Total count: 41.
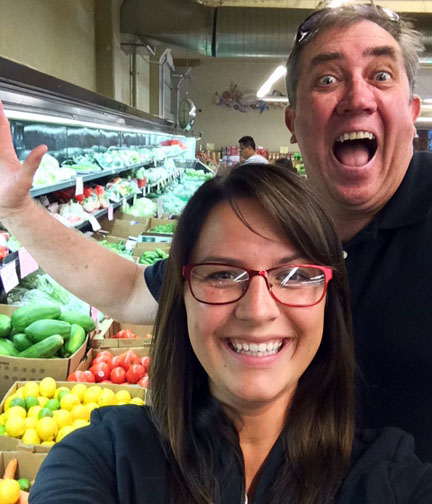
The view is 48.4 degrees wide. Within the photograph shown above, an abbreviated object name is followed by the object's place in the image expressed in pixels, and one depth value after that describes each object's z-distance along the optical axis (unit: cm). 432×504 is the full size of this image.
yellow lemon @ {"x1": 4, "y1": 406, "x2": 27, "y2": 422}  197
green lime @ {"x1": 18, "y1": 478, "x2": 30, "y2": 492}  174
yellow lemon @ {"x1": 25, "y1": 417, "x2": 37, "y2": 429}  195
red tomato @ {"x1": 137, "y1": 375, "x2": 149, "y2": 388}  236
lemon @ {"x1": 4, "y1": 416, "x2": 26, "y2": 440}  191
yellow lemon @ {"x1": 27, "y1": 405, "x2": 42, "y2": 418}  199
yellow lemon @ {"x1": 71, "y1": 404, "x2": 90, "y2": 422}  202
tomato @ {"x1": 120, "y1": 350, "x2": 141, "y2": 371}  250
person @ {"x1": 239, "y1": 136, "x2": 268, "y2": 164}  857
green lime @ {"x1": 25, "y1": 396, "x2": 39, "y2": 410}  205
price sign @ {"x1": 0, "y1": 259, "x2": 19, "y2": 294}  216
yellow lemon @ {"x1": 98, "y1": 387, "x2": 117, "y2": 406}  213
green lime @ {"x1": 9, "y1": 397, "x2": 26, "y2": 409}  204
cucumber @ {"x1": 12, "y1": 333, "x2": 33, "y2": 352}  242
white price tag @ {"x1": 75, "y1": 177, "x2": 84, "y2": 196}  323
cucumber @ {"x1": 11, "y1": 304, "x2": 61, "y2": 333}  249
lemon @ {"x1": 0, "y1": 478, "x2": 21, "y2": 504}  162
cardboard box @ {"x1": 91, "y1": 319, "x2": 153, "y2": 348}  268
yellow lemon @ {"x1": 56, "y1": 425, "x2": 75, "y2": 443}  194
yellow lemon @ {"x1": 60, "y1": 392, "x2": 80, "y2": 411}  207
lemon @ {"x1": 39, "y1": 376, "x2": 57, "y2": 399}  213
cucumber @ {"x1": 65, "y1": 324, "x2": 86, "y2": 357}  246
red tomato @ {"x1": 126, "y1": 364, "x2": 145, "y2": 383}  243
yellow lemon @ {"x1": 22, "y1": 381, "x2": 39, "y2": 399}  211
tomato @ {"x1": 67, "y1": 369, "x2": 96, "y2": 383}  233
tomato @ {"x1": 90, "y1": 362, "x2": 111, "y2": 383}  243
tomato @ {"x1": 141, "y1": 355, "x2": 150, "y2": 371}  249
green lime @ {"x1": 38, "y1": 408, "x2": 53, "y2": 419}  199
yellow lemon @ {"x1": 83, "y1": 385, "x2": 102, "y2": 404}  213
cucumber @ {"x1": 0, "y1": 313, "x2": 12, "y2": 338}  247
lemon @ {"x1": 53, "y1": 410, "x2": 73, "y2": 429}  200
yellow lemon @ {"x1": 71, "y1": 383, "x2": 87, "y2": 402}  214
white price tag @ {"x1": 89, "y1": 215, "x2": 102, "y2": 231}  371
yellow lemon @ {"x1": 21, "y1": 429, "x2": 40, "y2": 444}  189
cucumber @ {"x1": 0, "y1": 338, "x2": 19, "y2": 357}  236
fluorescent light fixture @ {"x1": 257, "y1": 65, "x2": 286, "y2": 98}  773
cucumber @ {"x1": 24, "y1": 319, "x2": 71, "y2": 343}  240
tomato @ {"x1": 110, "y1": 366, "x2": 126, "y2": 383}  242
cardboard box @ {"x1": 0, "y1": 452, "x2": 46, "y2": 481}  177
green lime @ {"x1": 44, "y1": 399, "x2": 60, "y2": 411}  207
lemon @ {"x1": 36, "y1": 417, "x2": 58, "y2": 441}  193
